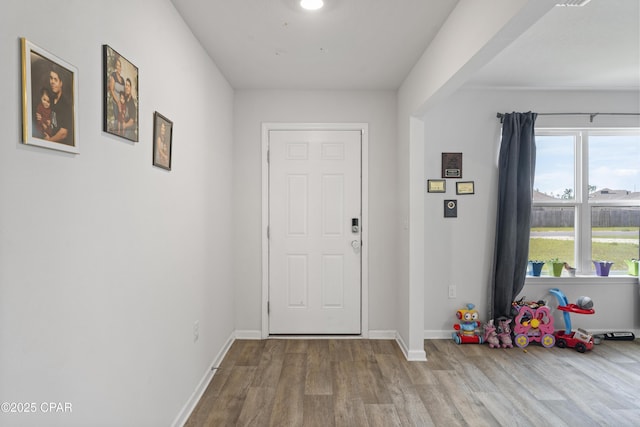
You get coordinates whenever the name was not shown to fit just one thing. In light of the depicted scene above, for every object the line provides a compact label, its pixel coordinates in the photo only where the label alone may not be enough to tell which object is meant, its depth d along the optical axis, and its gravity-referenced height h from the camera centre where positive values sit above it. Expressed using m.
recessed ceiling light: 2.15 +1.21
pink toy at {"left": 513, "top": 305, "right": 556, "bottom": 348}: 3.60 -1.14
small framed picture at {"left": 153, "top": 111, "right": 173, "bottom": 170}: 1.97 +0.37
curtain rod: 3.87 +1.00
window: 3.98 +0.10
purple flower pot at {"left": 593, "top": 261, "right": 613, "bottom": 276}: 3.88 -0.60
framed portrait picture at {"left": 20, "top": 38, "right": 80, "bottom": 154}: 1.05 +0.33
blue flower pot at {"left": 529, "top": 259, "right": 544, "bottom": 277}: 3.87 -0.61
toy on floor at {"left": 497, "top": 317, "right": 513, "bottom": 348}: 3.56 -1.20
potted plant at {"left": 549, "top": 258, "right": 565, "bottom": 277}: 3.86 -0.61
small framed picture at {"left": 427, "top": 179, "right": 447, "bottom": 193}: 3.84 +0.25
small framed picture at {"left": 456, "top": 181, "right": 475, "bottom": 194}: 3.85 +0.23
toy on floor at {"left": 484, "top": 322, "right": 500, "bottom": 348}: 3.57 -1.24
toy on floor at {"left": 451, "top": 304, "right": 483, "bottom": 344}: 3.66 -1.19
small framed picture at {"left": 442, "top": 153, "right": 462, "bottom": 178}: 3.84 +0.46
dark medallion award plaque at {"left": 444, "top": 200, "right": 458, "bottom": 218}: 3.85 +0.01
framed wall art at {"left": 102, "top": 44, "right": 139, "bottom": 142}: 1.48 +0.48
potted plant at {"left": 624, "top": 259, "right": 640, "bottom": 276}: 3.91 -0.60
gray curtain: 3.68 +0.01
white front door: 3.85 -0.25
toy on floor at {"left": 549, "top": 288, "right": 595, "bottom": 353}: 3.49 -1.20
